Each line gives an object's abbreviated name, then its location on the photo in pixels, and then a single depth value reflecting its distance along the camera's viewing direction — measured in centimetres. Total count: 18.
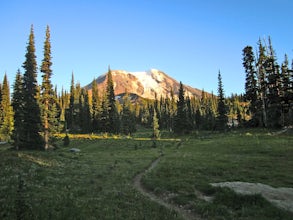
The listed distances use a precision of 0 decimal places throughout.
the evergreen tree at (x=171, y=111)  12158
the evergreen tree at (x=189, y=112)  11781
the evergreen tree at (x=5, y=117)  7268
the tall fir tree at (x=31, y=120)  4269
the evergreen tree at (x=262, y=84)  6087
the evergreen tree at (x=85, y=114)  9850
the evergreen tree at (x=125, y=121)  9312
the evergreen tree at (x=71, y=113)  11750
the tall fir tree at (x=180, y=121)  8225
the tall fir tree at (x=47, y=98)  4434
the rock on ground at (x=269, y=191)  1278
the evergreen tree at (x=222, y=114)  7388
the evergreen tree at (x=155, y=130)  7294
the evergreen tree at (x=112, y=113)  8936
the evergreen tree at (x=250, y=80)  6581
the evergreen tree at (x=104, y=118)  8950
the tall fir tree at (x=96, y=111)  9554
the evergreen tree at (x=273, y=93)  5878
